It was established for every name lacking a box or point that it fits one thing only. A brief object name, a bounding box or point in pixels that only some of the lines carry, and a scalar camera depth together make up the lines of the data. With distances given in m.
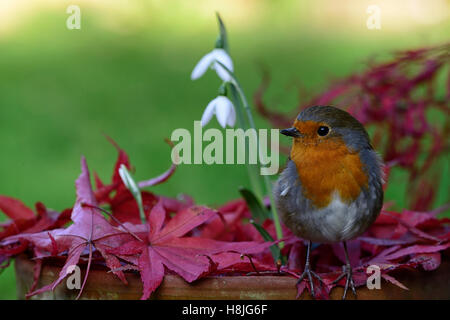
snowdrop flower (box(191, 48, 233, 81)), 0.92
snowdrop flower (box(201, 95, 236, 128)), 0.89
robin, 0.88
